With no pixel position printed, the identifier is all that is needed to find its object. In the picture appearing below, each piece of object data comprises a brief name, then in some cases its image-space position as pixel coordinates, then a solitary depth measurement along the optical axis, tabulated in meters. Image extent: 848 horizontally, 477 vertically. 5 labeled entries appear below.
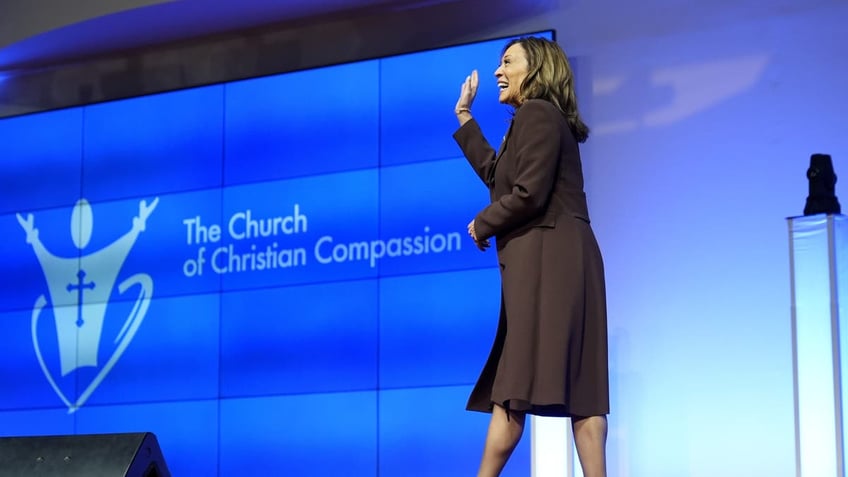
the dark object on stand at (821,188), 6.19
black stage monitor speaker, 5.38
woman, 5.91
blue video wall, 9.81
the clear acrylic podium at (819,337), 5.95
